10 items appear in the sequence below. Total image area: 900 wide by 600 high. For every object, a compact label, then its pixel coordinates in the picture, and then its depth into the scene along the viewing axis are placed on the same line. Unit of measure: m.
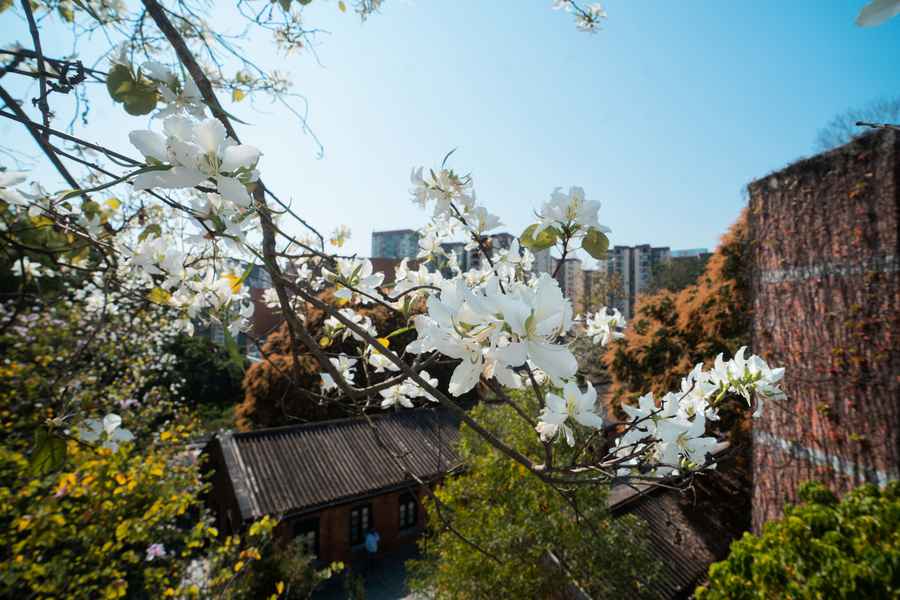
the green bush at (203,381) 13.66
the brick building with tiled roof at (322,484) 6.80
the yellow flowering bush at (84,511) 2.48
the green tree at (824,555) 1.74
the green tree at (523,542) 4.06
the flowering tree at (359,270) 0.59
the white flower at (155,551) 3.20
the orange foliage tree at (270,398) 9.63
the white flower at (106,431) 1.38
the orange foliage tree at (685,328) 5.89
